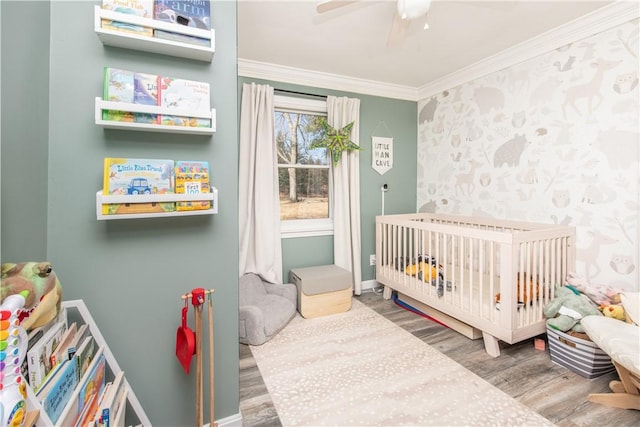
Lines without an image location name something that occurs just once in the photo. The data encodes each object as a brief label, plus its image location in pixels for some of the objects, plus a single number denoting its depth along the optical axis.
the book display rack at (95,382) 0.82
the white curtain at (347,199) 3.08
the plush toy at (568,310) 1.83
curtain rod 2.92
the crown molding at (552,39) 1.89
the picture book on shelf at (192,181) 1.15
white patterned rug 1.43
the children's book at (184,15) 1.10
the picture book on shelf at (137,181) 1.05
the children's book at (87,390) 0.80
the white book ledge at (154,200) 1.03
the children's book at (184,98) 1.12
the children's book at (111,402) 0.91
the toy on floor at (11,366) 0.59
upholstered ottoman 2.59
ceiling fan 1.48
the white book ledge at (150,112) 1.02
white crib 1.88
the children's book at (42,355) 0.74
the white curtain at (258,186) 2.74
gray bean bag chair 2.14
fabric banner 3.33
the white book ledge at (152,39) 1.02
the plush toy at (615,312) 1.76
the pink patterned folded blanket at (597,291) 1.88
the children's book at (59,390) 0.74
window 3.06
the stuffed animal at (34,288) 0.72
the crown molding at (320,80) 2.77
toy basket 1.70
